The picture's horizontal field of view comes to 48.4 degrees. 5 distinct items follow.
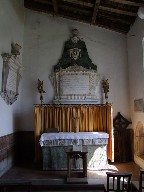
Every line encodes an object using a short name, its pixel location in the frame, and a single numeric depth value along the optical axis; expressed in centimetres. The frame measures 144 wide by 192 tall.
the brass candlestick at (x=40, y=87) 483
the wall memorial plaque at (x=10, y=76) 394
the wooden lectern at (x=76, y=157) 364
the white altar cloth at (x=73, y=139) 414
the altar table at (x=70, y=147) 413
